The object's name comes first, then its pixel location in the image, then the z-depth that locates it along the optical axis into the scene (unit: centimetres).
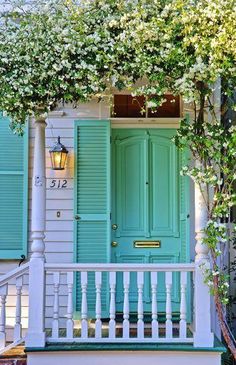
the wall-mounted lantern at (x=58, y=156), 457
